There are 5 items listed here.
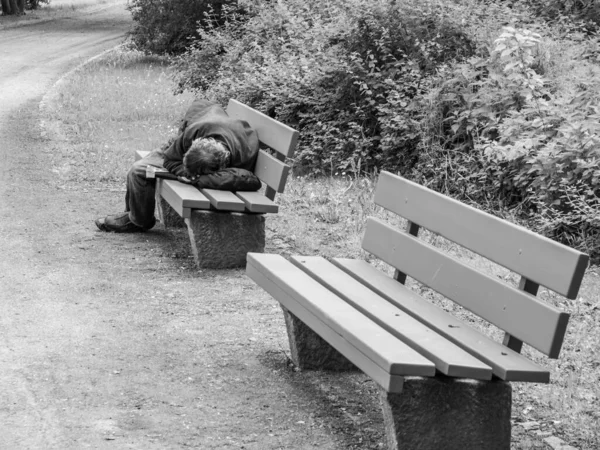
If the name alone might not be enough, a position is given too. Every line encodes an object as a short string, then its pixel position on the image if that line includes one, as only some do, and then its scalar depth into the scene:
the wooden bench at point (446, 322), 6.88
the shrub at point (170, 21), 41.80
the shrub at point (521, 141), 14.08
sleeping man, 13.31
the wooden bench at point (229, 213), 12.84
